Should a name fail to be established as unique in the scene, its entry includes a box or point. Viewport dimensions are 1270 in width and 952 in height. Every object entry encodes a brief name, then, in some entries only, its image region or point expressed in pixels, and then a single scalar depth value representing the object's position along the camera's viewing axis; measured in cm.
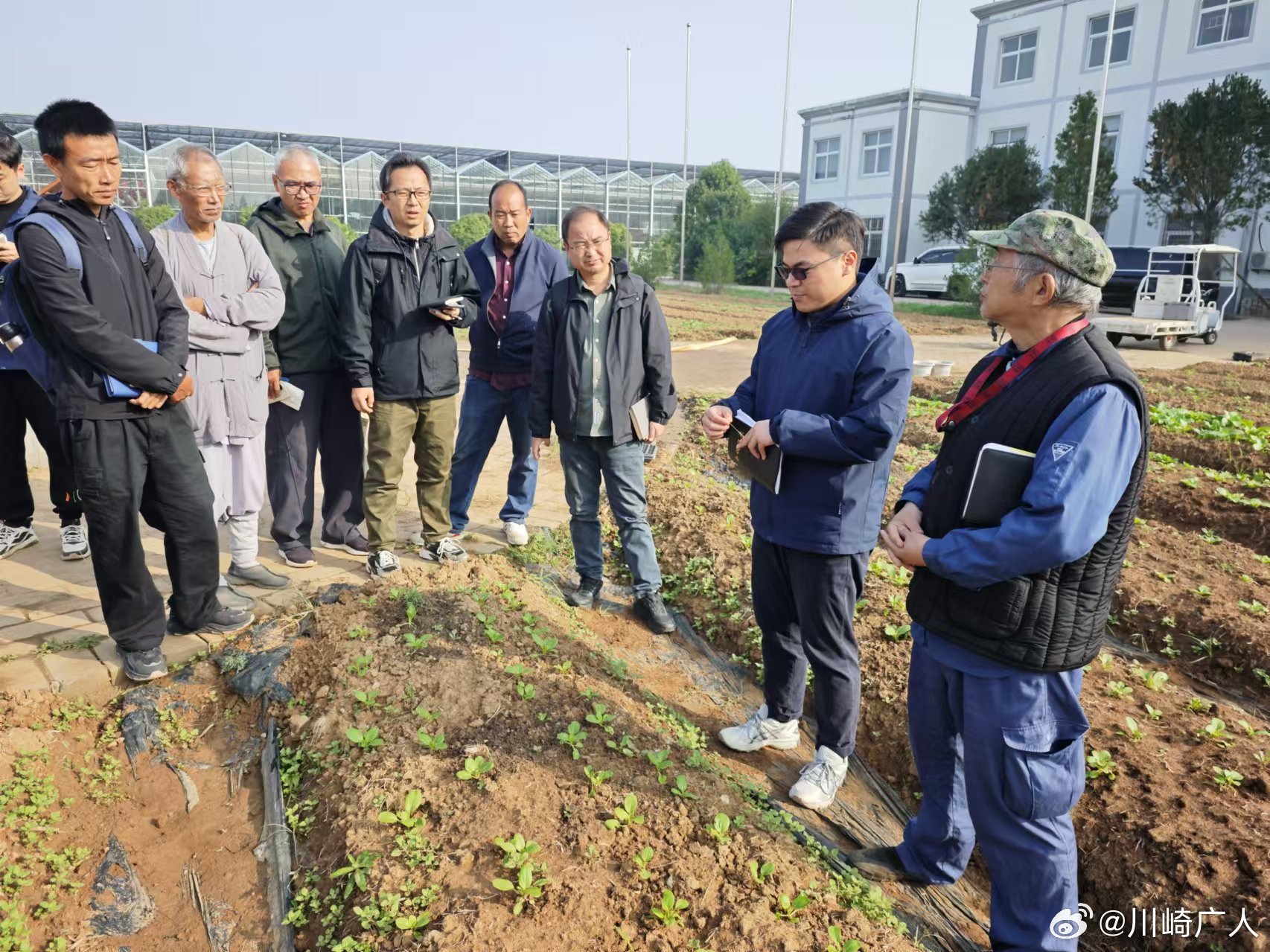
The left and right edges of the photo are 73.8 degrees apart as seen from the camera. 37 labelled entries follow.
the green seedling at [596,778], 276
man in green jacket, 433
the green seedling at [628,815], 263
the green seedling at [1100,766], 312
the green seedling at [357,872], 239
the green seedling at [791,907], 234
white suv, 2681
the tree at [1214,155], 2155
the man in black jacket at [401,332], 419
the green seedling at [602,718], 315
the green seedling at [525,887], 232
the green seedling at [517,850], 241
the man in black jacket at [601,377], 397
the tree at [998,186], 2573
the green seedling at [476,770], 274
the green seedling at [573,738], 298
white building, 2417
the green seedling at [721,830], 259
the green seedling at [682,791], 279
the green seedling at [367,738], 292
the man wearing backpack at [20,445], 429
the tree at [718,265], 2866
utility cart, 1589
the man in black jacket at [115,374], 305
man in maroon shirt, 474
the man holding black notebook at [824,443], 269
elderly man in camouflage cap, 199
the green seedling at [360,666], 334
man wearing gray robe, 380
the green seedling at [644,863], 243
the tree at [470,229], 2289
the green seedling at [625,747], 299
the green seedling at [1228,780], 300
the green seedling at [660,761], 293
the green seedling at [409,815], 257
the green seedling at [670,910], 228
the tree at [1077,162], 2294
